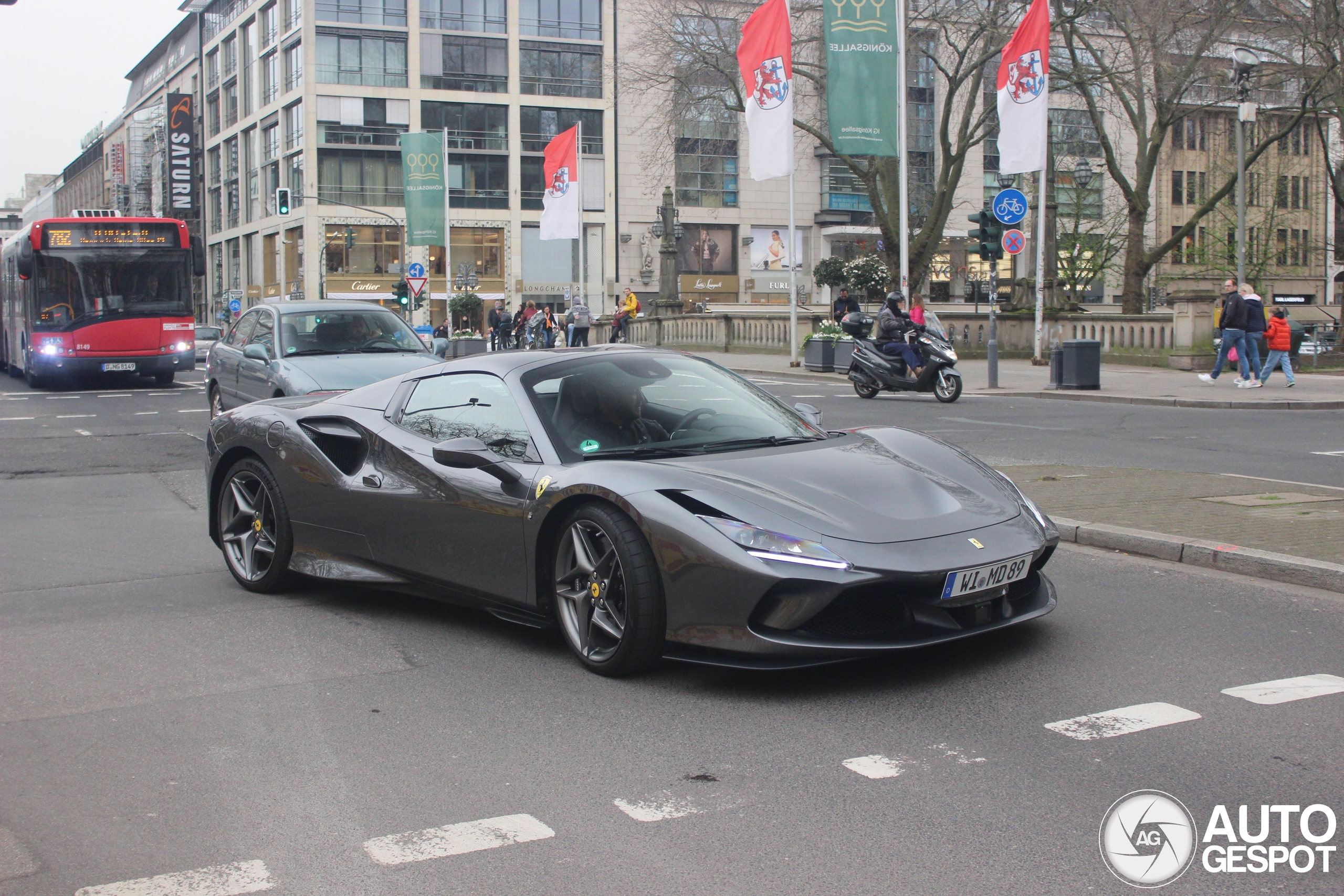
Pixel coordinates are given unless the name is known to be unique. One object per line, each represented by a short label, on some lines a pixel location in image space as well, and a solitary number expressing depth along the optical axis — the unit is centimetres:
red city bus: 2533
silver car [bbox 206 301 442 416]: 1320
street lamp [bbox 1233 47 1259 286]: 2508
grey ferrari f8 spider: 459
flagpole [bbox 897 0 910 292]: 2584
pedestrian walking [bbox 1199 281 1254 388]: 2175
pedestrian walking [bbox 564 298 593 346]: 3775
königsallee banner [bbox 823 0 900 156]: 2472
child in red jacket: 2161
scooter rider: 2058
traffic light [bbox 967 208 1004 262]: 2323
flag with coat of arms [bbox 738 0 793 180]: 2573
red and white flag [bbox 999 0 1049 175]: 2434
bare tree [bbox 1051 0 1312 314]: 3111
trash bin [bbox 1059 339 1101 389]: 2191
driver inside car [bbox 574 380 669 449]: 546
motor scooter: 2023
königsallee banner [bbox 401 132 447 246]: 3725
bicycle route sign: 2278
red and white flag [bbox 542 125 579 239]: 3553
